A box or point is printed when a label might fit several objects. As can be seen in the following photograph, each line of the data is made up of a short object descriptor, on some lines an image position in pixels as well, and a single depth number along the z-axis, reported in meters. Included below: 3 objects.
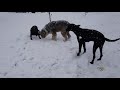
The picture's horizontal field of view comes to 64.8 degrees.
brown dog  4.97
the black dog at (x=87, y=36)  3.49
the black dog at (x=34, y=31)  5.16
